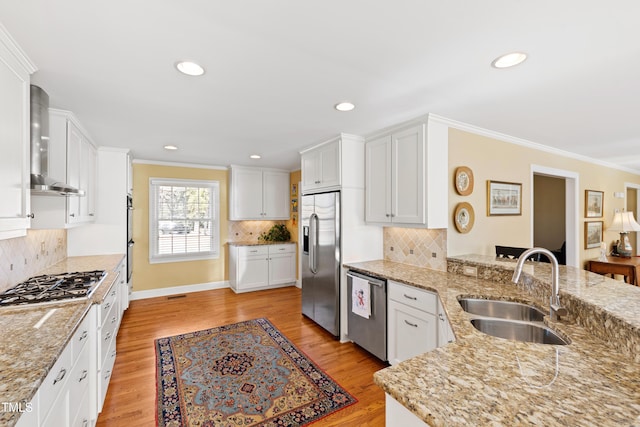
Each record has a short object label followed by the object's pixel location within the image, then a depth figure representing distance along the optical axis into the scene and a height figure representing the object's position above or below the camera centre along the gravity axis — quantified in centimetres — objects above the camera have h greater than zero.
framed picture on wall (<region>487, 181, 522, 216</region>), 316 +18
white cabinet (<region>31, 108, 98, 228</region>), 235 +38
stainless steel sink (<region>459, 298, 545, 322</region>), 183 -64
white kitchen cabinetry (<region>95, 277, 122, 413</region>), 200 -101
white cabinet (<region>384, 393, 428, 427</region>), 91 -66
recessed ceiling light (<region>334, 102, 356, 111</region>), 235 +89
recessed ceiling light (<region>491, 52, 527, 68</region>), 161 +89
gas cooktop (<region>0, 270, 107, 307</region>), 181 -53
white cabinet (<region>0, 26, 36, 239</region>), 146 +42
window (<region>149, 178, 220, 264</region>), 509 -12
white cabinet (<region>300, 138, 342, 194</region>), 335 +59
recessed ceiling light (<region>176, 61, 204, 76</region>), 172 +89
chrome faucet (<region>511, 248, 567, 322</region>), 152 -44
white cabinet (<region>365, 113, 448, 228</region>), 266 +39
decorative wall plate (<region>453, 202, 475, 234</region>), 287 -3
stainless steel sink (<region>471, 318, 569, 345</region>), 152 -65
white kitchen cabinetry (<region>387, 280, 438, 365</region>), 231 -92
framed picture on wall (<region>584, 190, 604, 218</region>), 451 +18
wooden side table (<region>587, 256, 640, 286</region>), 422 -80
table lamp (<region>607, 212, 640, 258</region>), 463 -21
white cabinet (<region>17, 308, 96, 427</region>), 108 -81
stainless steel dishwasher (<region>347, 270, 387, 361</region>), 276 -111
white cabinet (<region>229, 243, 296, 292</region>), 527 -100
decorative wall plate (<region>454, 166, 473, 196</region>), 287 +34
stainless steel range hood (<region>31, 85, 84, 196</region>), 183 +46
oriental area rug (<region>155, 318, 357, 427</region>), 210 -146
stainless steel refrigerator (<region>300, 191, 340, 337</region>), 336 -57
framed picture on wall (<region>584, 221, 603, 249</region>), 454 -32
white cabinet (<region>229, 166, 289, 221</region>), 550 +39
